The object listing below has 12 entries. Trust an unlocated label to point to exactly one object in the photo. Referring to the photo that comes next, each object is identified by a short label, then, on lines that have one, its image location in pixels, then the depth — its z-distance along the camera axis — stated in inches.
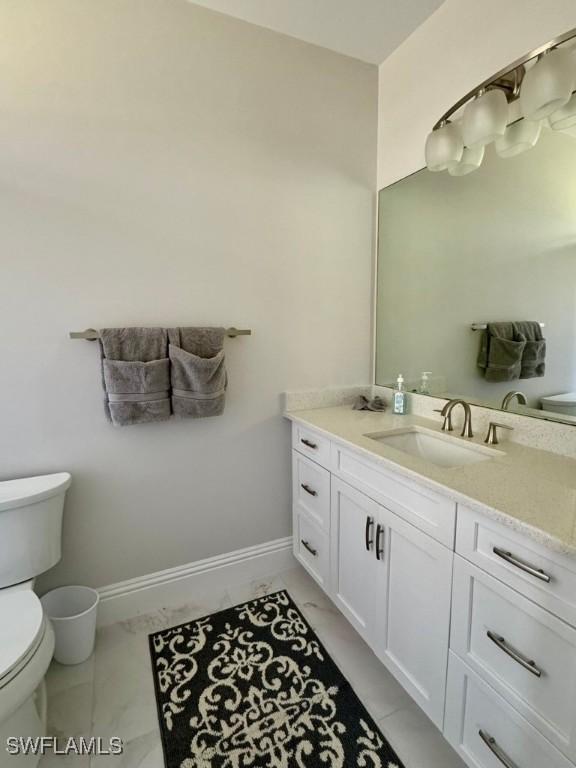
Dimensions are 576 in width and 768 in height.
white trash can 56.4
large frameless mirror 52.2
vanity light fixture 41.8
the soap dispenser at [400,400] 73.0
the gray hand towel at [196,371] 60.7
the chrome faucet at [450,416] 60.0
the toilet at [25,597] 38.8
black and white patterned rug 45.5
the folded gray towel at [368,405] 75.5
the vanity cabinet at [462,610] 32.1
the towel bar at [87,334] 56.3
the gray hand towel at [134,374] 57.2
